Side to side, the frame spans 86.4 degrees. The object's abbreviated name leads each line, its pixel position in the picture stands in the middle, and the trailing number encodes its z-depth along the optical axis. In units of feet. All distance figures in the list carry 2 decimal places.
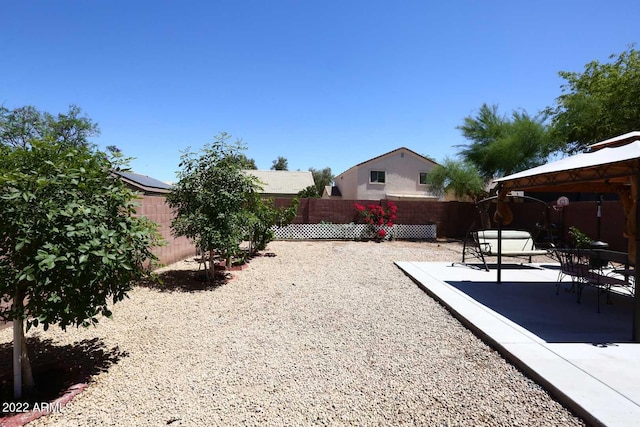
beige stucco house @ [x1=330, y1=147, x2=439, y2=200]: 87.40
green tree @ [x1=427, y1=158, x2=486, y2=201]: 54.20
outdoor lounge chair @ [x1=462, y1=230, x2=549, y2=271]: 25.89
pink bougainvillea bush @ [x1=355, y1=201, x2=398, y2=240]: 50.31
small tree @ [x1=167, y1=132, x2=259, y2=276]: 21.39
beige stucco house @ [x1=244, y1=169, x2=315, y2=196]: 102.17
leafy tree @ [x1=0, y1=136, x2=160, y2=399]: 8.09
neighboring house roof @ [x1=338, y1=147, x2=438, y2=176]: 86.48
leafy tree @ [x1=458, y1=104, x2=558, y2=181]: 50.19
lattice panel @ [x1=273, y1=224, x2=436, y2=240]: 50.90
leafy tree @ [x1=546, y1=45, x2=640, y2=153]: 38.29
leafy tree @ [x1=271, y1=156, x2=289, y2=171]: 205.05
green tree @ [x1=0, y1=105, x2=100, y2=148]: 78.89
